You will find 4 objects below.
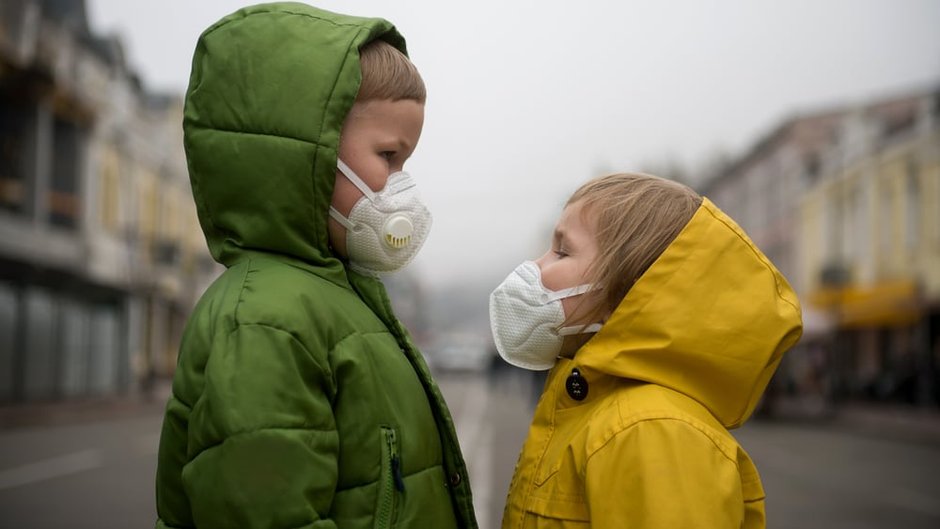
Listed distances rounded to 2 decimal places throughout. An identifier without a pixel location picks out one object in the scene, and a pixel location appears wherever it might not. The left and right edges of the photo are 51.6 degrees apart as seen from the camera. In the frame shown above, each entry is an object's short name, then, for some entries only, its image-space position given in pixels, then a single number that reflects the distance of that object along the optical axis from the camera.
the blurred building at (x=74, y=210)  22.61
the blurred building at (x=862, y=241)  25.42
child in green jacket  1.70
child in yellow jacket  1.77
